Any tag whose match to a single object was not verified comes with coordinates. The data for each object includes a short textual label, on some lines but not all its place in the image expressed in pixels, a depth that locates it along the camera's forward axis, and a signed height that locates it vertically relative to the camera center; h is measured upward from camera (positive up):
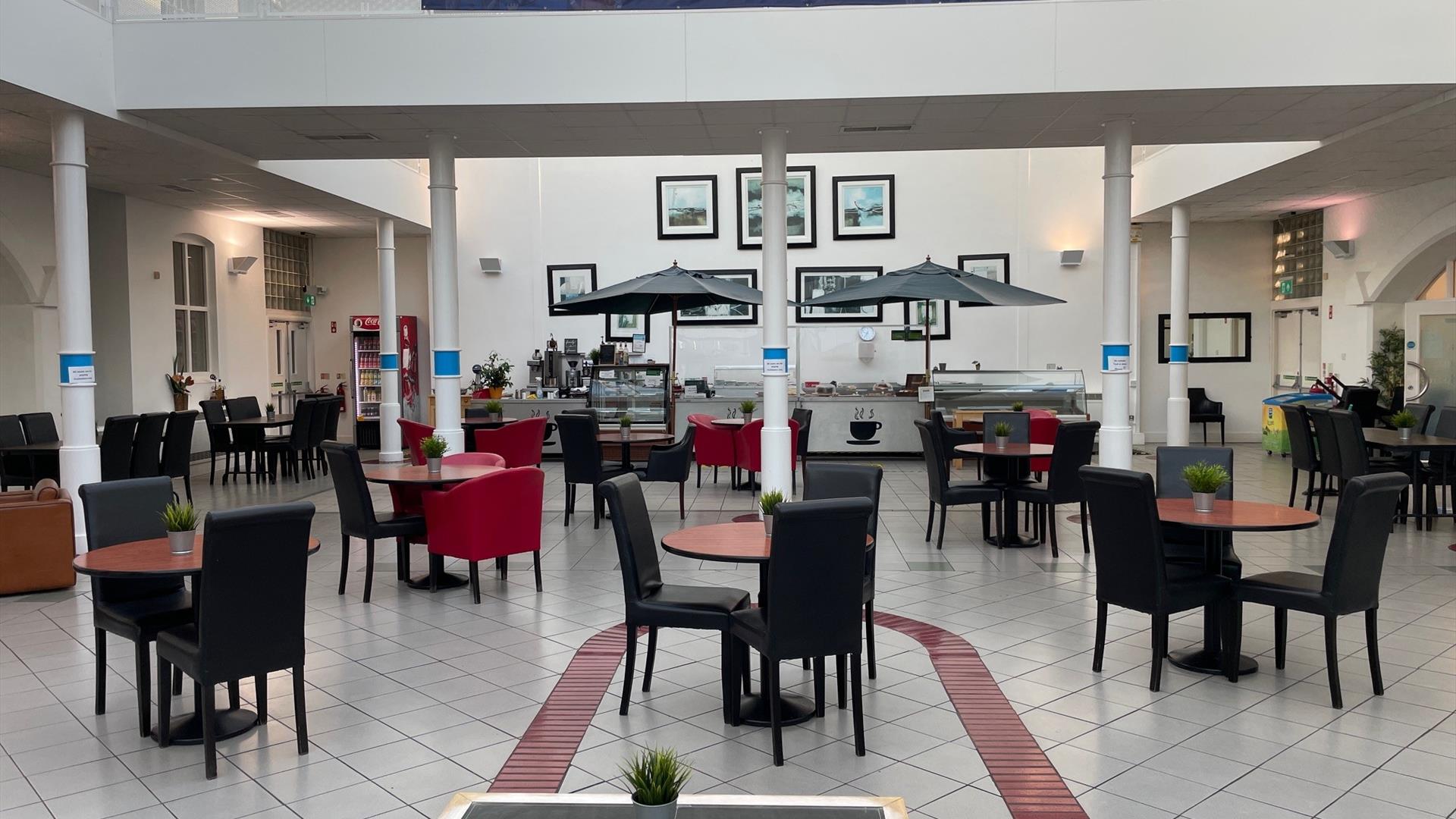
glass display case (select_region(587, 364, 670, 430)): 10.86 -0.34
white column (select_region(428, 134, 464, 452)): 8.62 +0.60
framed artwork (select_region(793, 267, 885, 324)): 14.12 +1.04
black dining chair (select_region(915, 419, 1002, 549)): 7.19 -0.91
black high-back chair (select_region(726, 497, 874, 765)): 3.55 -0.80
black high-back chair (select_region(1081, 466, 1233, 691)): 4.29 -0.88
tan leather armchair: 6.24 -1.09
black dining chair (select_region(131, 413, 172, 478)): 8.88 -0.71
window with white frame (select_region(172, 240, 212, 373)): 12.59 +0.69
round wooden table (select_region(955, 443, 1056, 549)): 7.39 -1.14
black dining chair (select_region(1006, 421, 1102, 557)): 6.95 -0.73
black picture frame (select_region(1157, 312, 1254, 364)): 14.56 +0.19
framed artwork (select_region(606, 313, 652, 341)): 14.32 +0.47
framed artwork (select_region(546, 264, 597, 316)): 14.38 +1.11
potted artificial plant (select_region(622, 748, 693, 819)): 1.86 -0.77
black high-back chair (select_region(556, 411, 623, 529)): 8.34 -0.75
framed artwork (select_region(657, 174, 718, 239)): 14.23 +2.08
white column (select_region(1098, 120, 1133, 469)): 8.14 +0.42
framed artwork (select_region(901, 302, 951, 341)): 13.96 +0.54
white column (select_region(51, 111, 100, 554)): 7.25 +0.46
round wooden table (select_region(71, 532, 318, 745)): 3.73 -0.75
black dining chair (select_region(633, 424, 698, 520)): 8.80 -0.89
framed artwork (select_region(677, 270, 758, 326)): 14.07 +0.61
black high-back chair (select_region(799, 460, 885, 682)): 4.55 -0.56
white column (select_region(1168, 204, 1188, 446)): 12.62 +0.13
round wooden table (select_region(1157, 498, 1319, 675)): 4.39 -0.72
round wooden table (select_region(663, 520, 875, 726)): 3.97 -0.74
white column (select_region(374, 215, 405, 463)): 12.59 +0.11
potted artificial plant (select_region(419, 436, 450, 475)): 6.27 -0.54
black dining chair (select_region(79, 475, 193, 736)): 3.97 -0.96
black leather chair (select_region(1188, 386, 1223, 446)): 14.33 -0.75
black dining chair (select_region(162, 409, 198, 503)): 9.48 -0.76
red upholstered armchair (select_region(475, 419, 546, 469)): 9.40 -0.73
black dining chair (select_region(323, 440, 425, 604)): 5.92 -0.88
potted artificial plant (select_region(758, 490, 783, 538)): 4.04 -0.57
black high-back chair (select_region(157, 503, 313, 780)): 3.48 -0.84
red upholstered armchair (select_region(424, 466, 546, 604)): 5.77 -0.88
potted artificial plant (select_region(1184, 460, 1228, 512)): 4.72 -0.58
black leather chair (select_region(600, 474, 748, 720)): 4.04 -0.96
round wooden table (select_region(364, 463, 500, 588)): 5.98 -0.68
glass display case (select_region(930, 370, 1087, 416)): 12.00 -0.40
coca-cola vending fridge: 14.70 -0.15
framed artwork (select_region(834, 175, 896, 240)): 14.07 +2.05
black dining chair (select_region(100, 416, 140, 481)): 8.49 -0.69
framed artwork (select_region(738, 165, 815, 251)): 14.07 +2.08
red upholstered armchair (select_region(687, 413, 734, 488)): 10.24 -0.85
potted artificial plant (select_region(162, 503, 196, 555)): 3.99 -0.63
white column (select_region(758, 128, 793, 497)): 8.37 +0.39
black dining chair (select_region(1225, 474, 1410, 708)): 4.11 -0.90
